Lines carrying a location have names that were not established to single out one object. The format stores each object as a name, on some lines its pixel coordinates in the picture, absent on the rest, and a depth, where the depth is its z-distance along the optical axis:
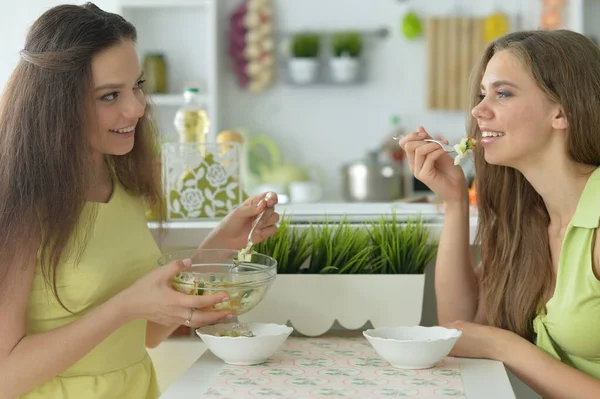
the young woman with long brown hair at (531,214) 1.52
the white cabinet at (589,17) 4.24
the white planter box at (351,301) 1.68
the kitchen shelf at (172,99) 4.26
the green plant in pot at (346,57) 4.36
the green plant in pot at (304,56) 4.38
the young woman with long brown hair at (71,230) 1.43
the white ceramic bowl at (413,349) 1.38
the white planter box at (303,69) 4.37
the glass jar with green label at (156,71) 4.30
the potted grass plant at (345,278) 1.68
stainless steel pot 4.04
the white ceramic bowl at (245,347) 1.43
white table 1.30
